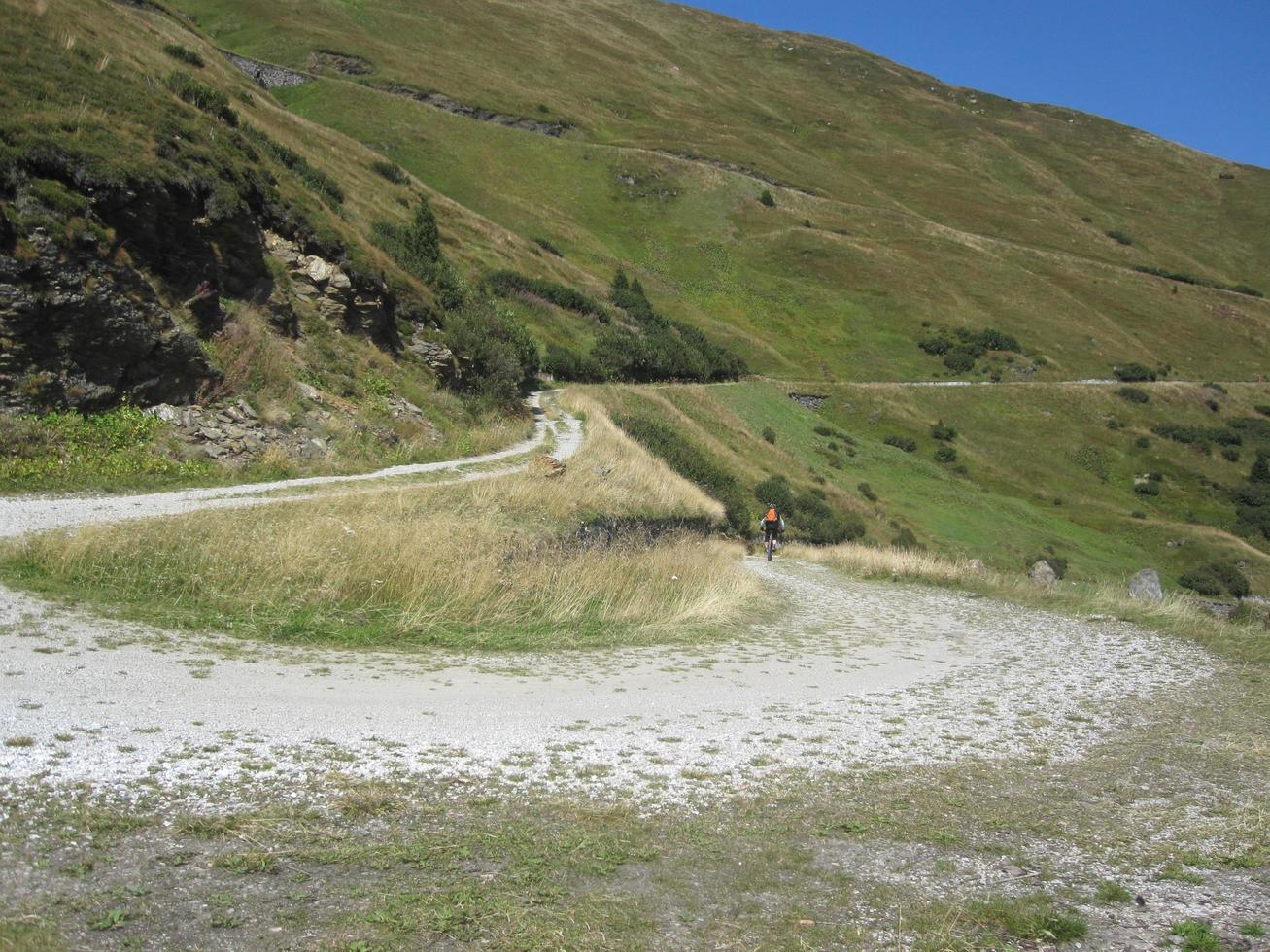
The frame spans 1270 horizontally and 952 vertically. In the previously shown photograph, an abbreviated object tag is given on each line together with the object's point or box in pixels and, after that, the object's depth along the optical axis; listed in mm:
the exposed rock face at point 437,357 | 27859
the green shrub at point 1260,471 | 63688
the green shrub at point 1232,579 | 45875
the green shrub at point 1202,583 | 44469
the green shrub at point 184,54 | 38225
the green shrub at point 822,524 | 33906
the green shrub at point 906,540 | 36844
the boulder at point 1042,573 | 33938
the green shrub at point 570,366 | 43250
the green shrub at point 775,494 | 35438
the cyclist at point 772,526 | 25375
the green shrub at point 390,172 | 54406
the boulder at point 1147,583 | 32312
